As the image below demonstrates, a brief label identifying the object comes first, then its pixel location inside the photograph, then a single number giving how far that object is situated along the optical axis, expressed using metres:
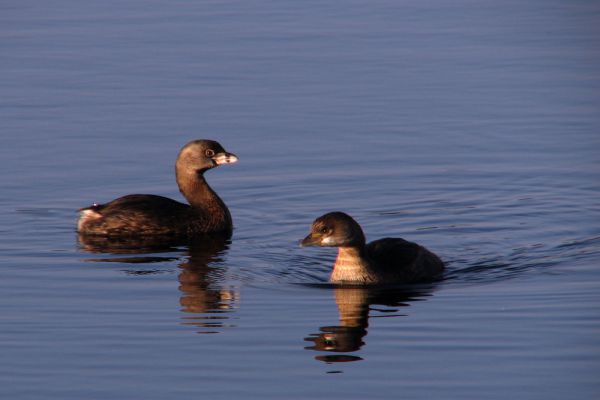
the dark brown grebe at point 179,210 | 16.50
